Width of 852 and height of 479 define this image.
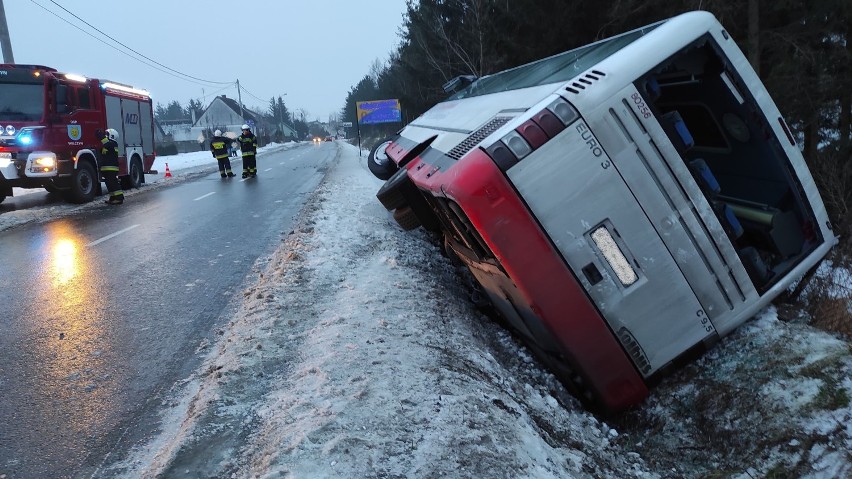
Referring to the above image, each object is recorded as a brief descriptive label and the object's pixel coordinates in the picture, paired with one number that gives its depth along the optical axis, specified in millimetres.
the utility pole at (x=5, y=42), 16297
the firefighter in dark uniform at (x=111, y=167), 12328
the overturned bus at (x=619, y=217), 3129
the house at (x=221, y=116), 90125
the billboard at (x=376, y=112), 33119
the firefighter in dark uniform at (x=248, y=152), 18594
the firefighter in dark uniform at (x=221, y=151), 18656
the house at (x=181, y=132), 64100
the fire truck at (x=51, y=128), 11219
